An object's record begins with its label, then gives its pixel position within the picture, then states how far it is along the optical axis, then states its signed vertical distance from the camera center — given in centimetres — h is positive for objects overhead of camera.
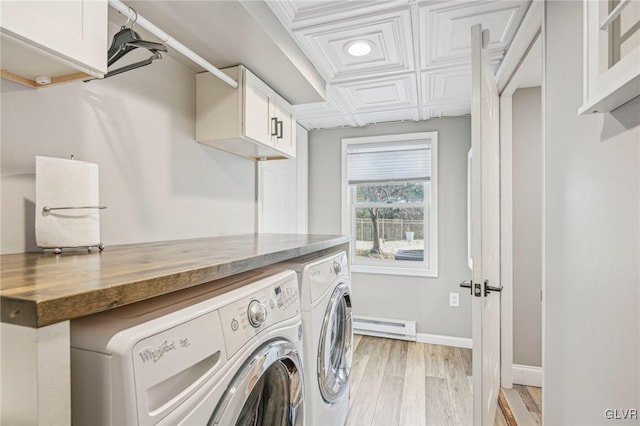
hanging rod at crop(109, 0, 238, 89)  102 +65
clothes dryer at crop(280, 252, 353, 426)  125 -56
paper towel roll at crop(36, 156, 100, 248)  99 +4
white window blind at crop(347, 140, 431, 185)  334 +54
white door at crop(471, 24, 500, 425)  148 -7
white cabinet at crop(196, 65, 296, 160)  175 +57
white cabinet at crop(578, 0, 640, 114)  63 +35
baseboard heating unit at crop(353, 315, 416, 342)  324 -120
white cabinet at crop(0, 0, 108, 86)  74 +44
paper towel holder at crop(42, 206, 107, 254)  99 +1
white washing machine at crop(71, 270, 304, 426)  52 -29
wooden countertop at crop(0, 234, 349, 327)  46 -13
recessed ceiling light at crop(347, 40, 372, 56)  187 +99
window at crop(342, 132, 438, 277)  331 +10
